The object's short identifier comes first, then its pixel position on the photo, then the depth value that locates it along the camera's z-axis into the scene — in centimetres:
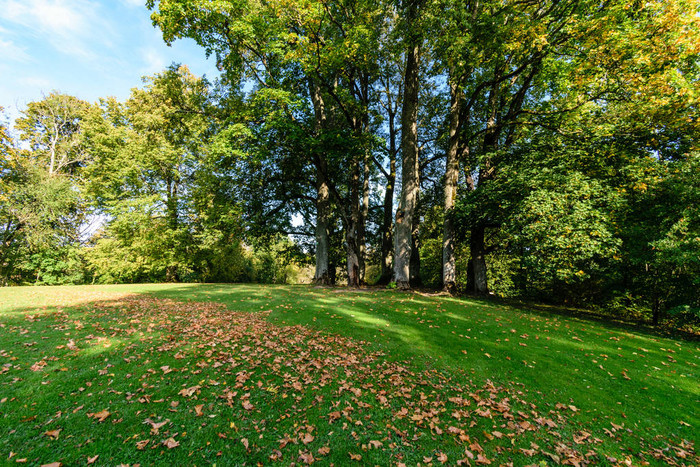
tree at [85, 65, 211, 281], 2253
